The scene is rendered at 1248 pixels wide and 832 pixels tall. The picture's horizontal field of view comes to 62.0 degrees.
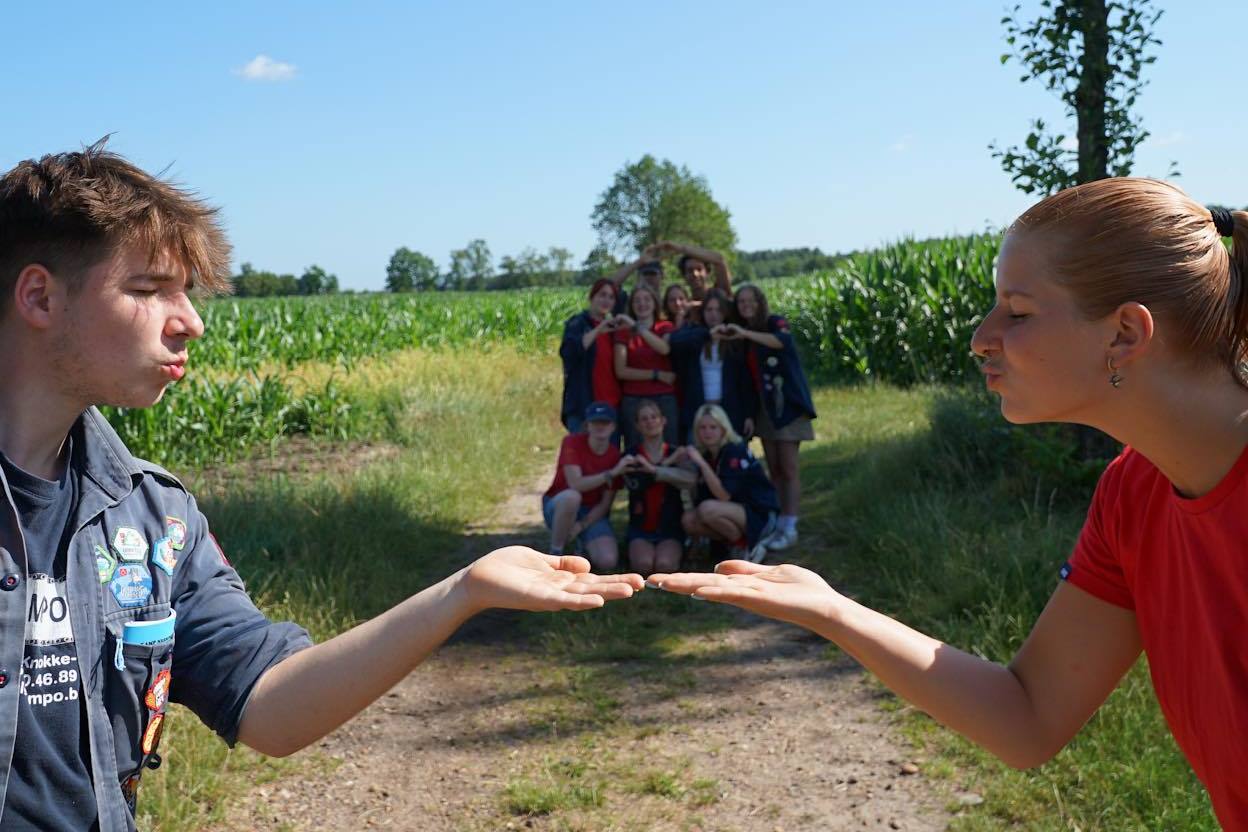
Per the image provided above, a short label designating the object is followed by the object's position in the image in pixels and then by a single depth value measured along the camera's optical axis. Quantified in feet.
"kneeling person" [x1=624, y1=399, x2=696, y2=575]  22.27
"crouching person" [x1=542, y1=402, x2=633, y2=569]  22.31
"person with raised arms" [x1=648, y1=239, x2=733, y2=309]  27.48
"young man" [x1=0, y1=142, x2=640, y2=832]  4.99
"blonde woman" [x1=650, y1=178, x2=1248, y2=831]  5.06
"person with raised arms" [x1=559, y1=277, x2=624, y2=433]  25.46
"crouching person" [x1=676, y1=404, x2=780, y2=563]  22.27
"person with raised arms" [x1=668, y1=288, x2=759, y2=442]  25.11
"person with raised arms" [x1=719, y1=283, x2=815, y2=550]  24.98
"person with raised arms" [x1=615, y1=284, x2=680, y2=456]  25.41
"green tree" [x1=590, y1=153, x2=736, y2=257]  251.39
